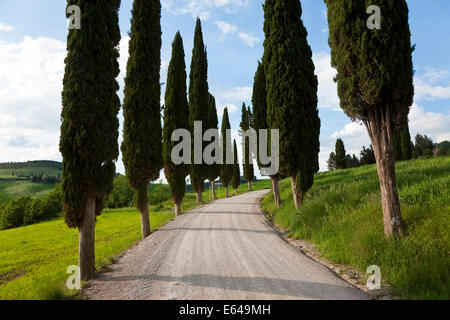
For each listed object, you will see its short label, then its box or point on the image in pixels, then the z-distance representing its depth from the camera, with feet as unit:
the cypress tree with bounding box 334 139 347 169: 156.70
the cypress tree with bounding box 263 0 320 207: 43.24
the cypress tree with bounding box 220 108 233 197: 135.93
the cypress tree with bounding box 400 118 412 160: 124.77
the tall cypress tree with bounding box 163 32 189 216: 61.36
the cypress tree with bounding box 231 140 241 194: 156.56
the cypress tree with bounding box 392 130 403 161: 124.16
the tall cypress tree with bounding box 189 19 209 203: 87.76
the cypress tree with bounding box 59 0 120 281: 21.80
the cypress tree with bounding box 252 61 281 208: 70.90
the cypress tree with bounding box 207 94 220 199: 102.17
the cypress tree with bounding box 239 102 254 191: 132.57
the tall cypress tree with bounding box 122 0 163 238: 42.78
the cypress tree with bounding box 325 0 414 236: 21.11
